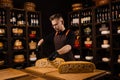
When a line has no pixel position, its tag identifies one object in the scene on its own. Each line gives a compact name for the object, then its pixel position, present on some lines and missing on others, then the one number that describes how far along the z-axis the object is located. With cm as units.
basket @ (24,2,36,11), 419
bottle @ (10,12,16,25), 394
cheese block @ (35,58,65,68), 204
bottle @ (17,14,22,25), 405
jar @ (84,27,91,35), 435
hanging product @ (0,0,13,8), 375
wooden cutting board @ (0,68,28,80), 164
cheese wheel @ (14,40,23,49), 396
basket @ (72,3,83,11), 462
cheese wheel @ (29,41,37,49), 425
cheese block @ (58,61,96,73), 170
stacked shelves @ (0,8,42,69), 381
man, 254
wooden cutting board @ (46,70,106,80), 152
